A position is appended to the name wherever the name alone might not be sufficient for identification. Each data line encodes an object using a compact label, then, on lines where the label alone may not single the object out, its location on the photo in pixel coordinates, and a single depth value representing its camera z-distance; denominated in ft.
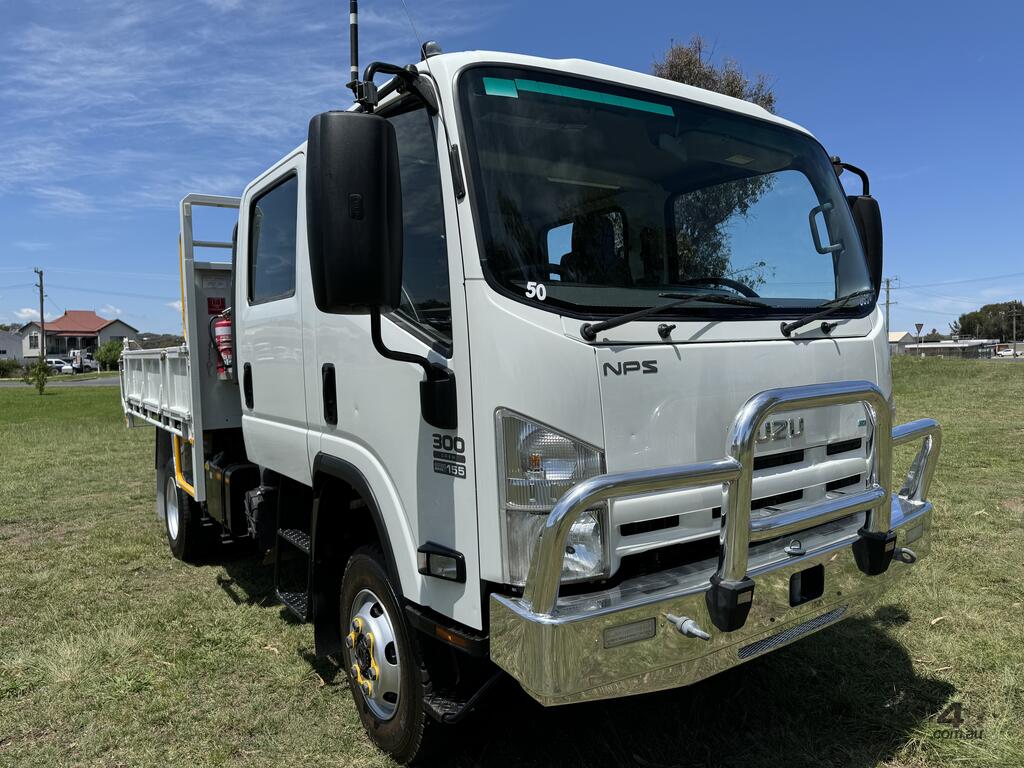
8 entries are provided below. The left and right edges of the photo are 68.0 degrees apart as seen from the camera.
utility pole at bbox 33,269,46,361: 173.63
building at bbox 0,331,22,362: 300.61
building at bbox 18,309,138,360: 301.02
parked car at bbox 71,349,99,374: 230.07
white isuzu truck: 6.91
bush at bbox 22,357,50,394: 103.40
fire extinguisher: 14.88
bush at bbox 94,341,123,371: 206.59
